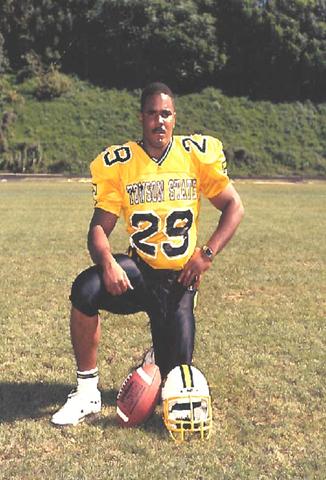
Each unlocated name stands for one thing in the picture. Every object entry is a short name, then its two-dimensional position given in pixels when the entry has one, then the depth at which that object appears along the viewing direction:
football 3.62
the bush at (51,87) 44.03
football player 3.80
